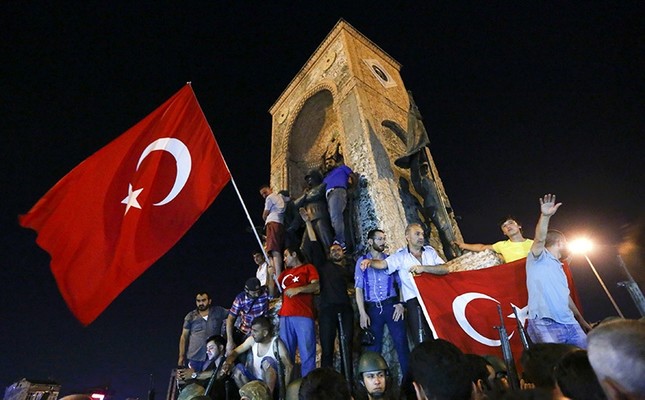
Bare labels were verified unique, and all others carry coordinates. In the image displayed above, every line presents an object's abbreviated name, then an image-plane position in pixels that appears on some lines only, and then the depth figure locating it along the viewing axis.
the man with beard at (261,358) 4.39
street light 10.62
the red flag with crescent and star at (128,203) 4.06
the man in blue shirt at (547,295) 3.19
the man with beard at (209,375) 4.68
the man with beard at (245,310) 5.61
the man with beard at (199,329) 6.11
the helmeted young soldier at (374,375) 3.16
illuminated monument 7.38
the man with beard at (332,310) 4.36
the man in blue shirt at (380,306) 4.09
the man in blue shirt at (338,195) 6.84
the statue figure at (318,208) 7.06
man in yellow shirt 4.45
